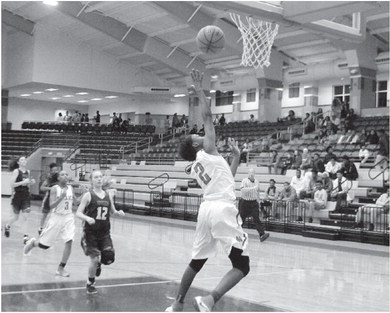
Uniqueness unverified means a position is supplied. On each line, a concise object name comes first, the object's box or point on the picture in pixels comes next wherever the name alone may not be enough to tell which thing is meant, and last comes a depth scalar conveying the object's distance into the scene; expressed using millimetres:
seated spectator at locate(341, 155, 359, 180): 15969
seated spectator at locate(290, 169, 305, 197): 15403
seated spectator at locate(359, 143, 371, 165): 18091
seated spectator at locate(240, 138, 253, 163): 22533
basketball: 5734
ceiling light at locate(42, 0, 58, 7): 23234
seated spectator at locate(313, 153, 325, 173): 16322
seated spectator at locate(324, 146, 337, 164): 17336
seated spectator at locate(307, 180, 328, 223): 14373
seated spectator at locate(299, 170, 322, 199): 15125
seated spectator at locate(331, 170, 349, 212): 14391
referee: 12234
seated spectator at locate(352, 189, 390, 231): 12919
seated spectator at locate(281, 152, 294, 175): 19031
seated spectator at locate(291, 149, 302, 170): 18391
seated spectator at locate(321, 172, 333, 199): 14760
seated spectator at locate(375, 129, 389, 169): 17172
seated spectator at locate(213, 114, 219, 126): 31922
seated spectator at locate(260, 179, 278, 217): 15198
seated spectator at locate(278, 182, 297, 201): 14773
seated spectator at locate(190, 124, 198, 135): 26912
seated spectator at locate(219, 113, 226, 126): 31375
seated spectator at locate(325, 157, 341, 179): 16203
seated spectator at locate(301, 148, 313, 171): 17031
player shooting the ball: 4613
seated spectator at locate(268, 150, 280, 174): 19125
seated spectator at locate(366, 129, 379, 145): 19781
